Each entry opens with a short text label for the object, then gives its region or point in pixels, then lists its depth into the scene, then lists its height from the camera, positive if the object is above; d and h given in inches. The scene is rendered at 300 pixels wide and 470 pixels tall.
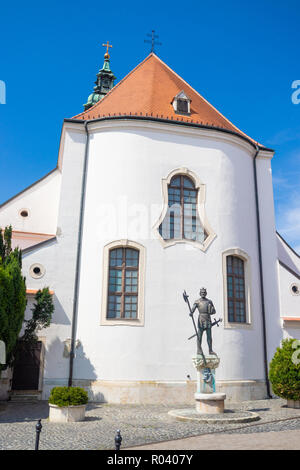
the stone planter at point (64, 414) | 405.7 -54.4
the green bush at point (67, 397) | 408.2 -38.9
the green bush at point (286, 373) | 505.0 -15.9
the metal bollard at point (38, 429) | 245.6 -42.0
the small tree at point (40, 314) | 546.9 +51.2
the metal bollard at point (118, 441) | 218.5 -42.2
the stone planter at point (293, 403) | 512.4 -51.0
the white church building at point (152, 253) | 567.2 +149.2
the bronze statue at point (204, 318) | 478.3 +44.5
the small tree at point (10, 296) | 458.6 +62.6
